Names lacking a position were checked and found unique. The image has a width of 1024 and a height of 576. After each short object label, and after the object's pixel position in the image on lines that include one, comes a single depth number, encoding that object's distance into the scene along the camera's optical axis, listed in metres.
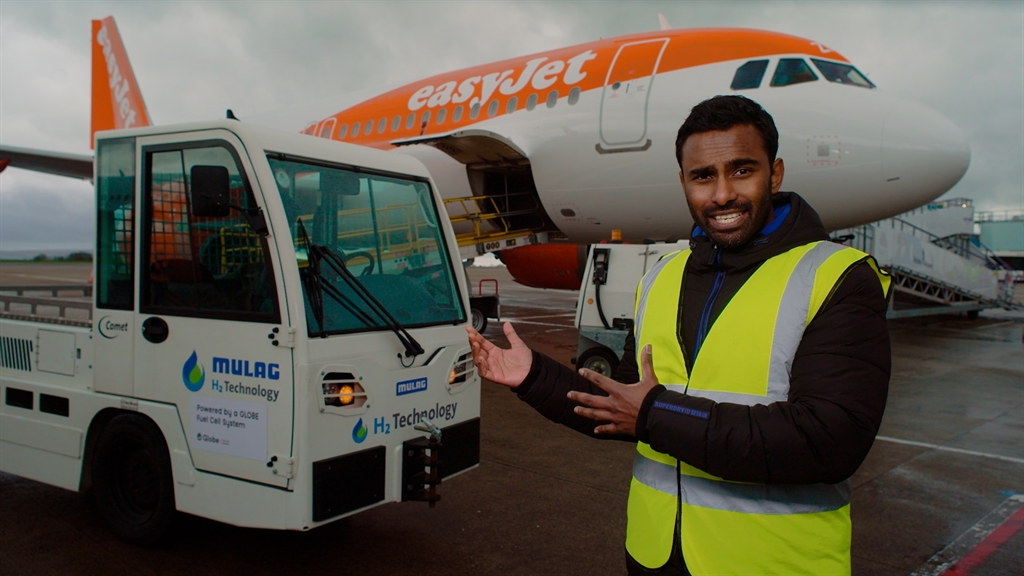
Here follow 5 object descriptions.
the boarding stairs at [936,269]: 14.91
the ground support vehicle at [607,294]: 7.75
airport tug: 3.29
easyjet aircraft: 8.45
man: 1.43
